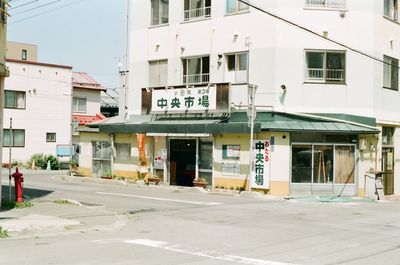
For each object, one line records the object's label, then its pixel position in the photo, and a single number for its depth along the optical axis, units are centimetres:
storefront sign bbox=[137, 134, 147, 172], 2945
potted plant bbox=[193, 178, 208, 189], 2650
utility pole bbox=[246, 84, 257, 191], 2381
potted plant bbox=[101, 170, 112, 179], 3147
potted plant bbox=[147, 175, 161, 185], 2833
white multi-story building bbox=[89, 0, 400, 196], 2497
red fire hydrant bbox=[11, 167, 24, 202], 1830
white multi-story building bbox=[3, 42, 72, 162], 4538
